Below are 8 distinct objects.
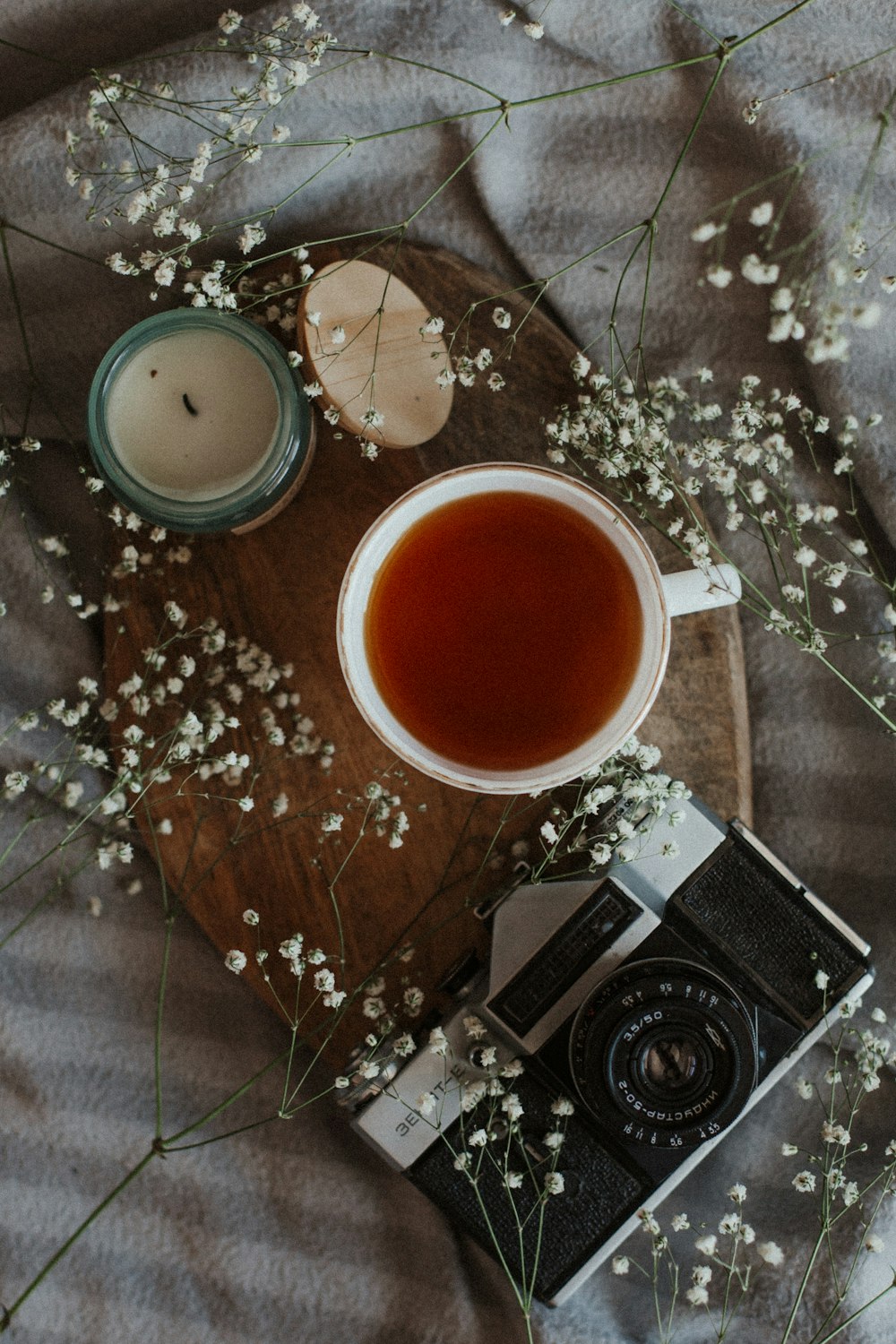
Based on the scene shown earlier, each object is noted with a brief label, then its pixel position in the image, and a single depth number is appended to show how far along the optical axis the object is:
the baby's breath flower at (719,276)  0.61
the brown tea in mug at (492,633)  0.78
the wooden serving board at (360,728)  0.87
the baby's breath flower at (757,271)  0.62
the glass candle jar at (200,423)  0.82
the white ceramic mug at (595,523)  0.73
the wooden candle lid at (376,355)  0.83
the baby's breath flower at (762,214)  0.64
